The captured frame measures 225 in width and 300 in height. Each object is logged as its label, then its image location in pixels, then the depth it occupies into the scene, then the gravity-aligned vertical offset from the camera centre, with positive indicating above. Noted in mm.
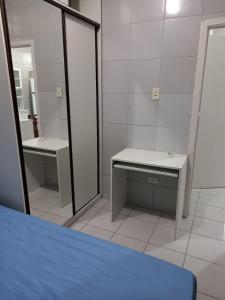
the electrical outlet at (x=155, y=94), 2301 -45
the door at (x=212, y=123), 2654 -441
